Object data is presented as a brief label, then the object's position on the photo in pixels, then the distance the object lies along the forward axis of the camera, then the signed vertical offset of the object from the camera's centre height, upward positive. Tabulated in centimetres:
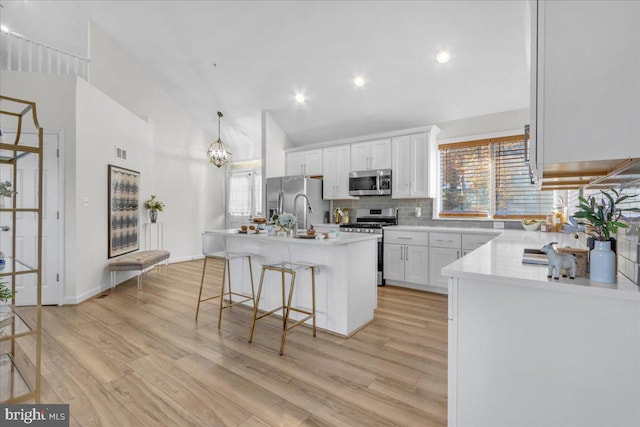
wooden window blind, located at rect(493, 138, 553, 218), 414 +34
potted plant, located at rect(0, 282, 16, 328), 175 -63
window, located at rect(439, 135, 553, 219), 422 +45
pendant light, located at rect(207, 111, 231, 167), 557 +106
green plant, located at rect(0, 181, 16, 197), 188 +11
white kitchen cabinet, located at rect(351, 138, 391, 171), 505 +98
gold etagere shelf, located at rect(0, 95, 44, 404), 170 -74
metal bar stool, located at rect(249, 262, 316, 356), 272 -69
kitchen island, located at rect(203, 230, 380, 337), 287 -64
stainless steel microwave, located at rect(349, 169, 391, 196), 502 +50
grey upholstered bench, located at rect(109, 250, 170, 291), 448 -80
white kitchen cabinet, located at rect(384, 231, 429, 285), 440 -67
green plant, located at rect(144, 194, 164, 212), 586 +10
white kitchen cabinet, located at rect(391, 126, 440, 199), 468 +75
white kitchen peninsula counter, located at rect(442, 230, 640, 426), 111 -55
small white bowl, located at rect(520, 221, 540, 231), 371 -16
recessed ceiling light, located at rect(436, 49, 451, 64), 377 +197
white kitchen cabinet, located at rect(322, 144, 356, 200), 550 +75
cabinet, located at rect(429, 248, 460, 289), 417 -68
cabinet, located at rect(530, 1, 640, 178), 98 +45
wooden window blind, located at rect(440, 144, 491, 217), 455 +50
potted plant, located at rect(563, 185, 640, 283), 118 -9
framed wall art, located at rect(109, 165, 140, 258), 472 +0
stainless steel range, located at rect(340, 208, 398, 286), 478 -19
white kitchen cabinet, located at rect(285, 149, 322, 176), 586 +98
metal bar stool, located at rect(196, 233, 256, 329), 326 -59
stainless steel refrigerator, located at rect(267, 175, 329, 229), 547 +24
